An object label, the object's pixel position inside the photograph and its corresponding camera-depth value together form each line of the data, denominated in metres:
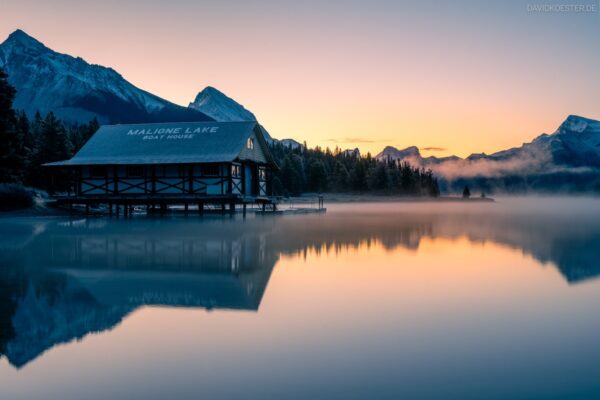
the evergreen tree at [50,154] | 55.02
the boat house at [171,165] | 41.69
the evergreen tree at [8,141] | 42.62
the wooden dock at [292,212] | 48.19
